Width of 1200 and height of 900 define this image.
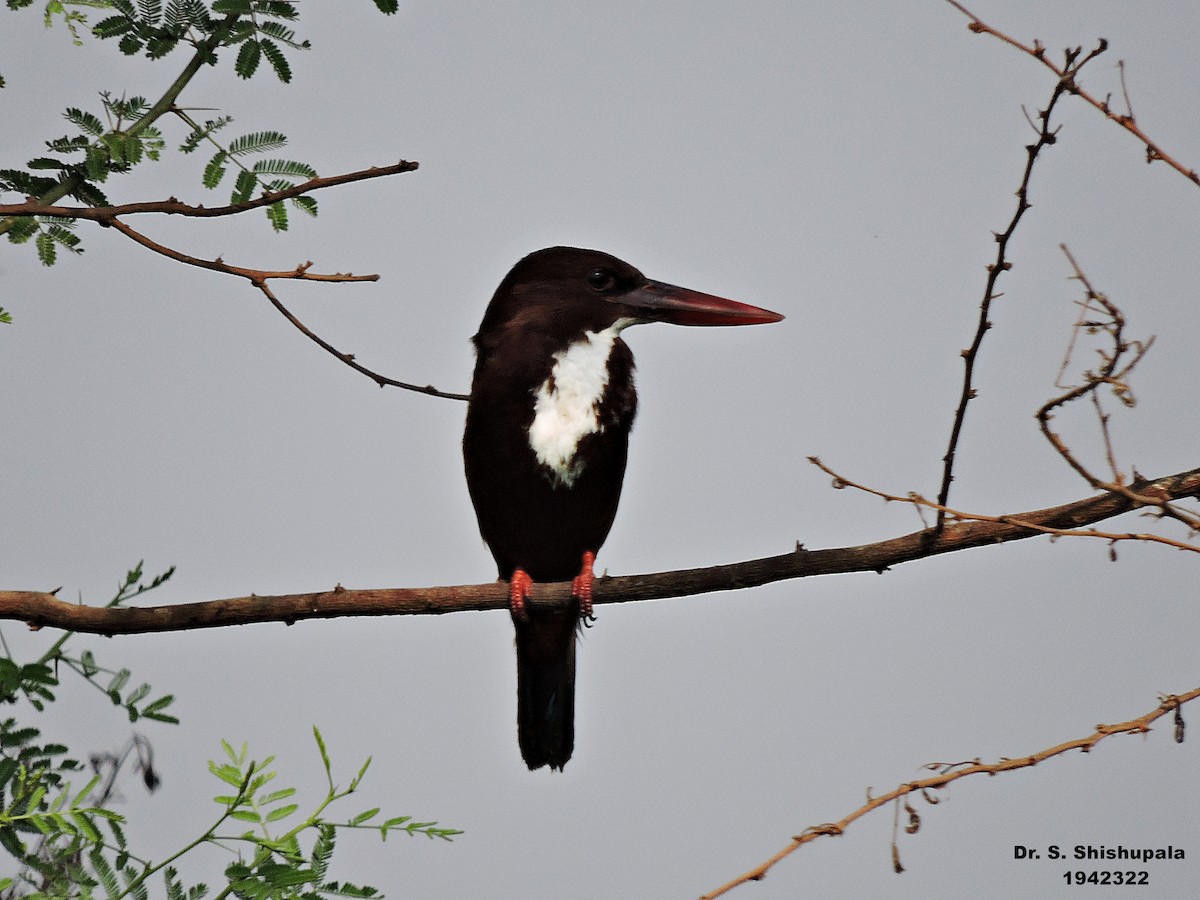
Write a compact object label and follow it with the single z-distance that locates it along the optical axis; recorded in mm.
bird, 8773
